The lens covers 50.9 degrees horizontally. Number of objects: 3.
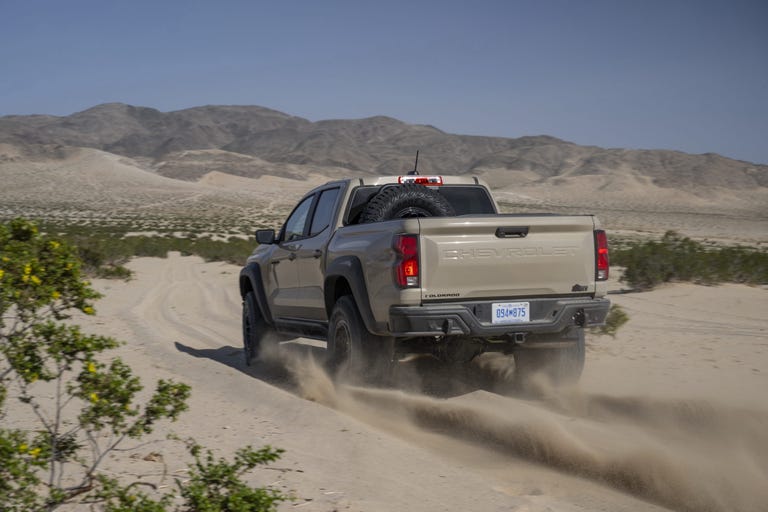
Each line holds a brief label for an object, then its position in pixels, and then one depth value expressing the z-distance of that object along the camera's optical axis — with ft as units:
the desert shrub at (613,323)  32.04
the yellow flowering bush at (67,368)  11.05
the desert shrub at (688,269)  48.73
